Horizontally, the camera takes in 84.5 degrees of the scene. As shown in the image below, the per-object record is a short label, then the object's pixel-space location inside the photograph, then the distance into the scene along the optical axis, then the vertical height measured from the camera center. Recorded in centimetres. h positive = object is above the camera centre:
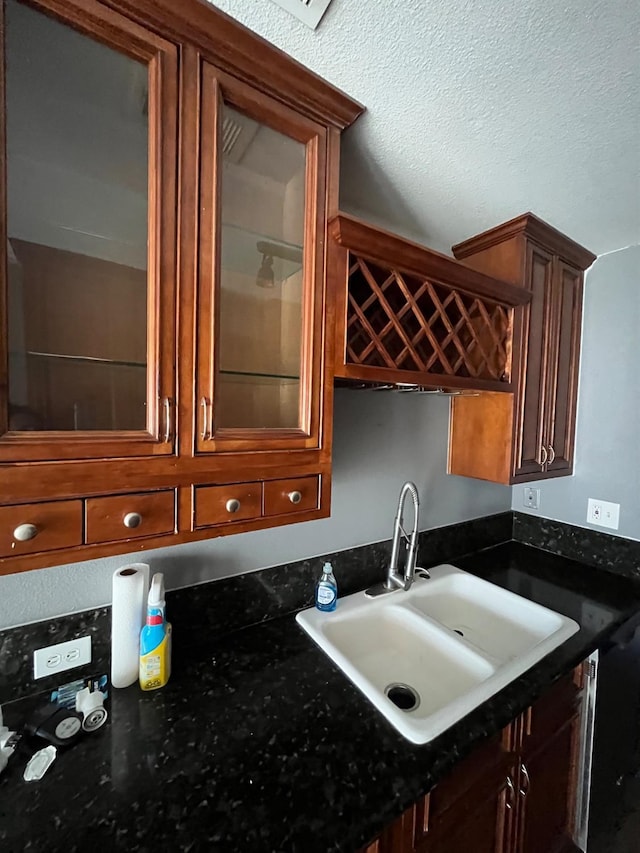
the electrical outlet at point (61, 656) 85 -63
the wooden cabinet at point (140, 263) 59 +27
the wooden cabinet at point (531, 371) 133 +18
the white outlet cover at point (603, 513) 158 -45
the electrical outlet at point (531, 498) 184 -45
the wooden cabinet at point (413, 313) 87 +29
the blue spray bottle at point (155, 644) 86 -59
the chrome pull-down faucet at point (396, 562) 129 -57
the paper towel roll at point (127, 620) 86 -54
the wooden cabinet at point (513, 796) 75 -95
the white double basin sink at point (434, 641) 88 -74
